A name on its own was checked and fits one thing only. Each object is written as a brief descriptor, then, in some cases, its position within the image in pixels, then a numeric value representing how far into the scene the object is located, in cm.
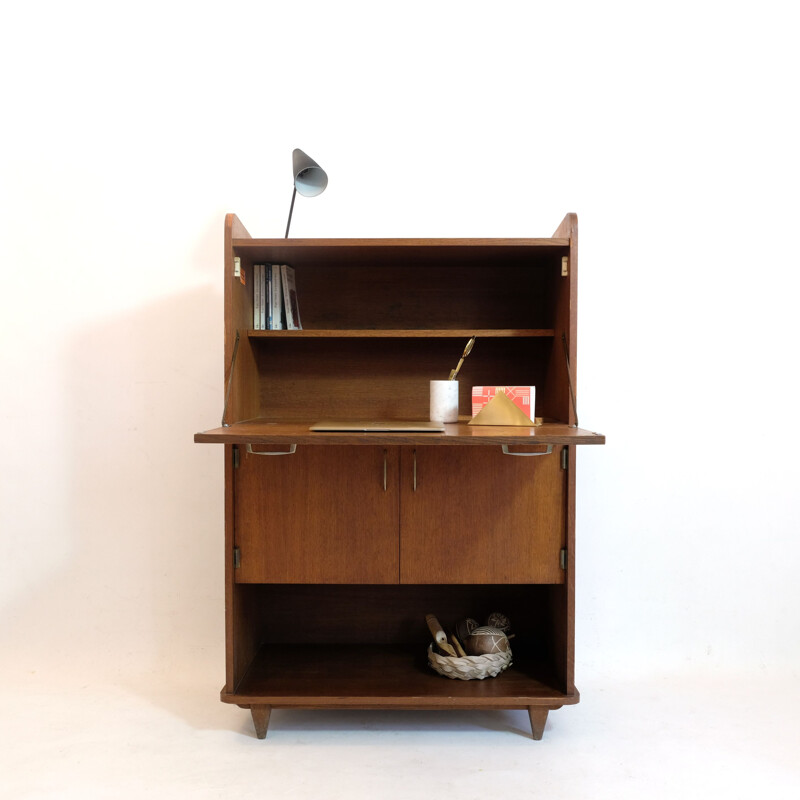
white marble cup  242
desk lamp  246
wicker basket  235
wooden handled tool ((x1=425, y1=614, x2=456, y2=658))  243
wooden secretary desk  229
